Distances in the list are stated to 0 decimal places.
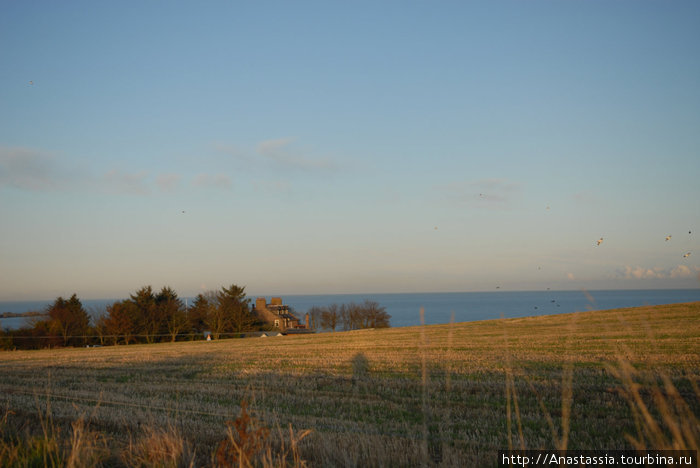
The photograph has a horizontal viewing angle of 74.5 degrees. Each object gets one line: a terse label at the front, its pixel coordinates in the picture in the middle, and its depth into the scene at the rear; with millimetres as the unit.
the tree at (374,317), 95438
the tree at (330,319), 102375
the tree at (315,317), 107000
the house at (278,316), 87256
